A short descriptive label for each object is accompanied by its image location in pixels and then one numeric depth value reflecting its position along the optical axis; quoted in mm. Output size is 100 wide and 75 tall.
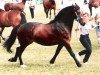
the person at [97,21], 14112
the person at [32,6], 32097
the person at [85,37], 12305
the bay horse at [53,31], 11844
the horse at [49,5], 32719
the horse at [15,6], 26134
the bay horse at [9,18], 17328
